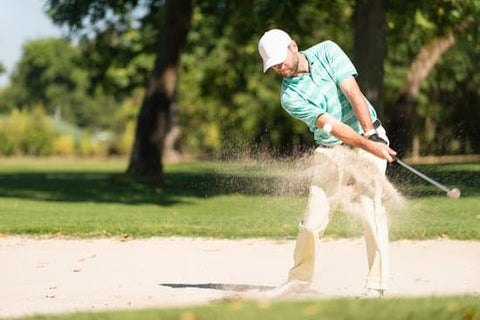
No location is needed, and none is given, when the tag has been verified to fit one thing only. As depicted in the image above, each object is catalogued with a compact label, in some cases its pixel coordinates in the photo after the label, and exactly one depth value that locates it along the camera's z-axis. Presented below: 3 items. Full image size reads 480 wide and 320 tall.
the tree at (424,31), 22.81
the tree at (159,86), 26.11
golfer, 7.86
